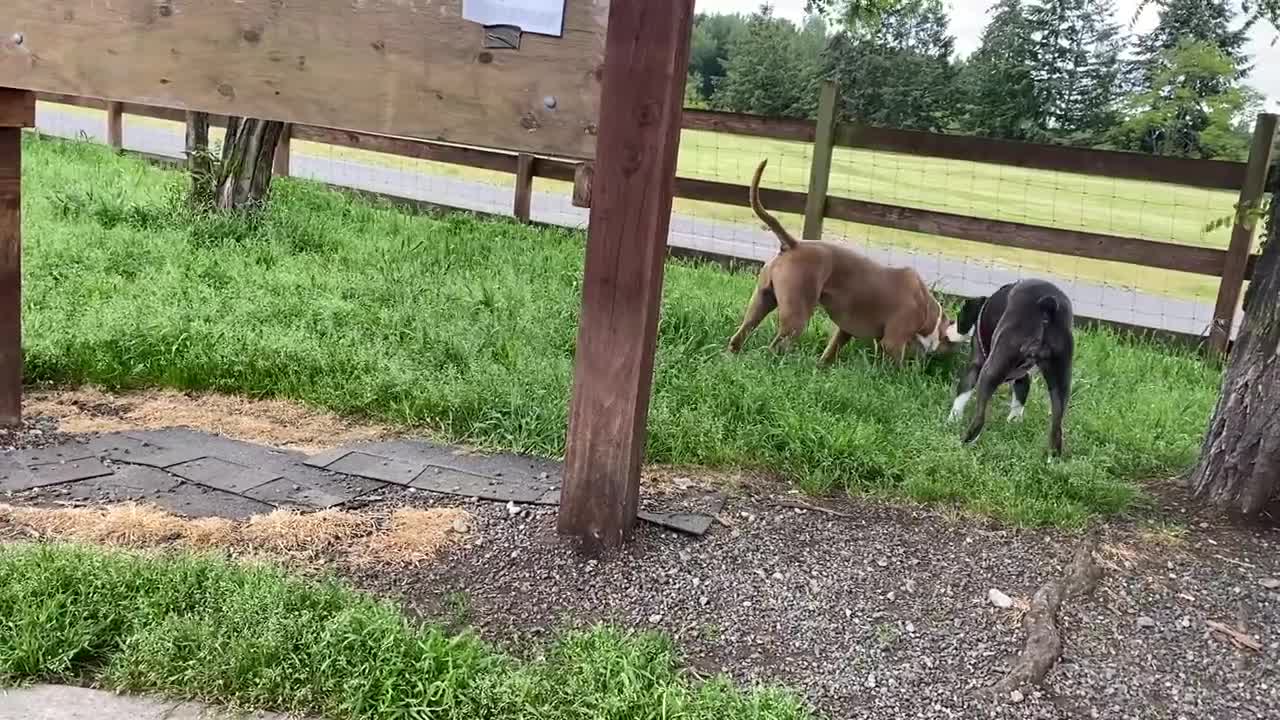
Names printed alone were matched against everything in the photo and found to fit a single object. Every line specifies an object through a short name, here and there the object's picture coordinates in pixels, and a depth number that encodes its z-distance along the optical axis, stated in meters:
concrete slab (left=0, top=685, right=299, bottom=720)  2.56
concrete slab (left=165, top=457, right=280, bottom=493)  4.11
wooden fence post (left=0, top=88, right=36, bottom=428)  4.28
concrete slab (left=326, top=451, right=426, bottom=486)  4.26
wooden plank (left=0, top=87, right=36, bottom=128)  4.21
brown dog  6.45
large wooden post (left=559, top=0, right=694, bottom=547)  3.16
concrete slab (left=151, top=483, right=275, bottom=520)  3.82
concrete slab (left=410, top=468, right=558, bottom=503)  4.07
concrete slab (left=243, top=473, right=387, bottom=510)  3.98
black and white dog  4.95
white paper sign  3.31
